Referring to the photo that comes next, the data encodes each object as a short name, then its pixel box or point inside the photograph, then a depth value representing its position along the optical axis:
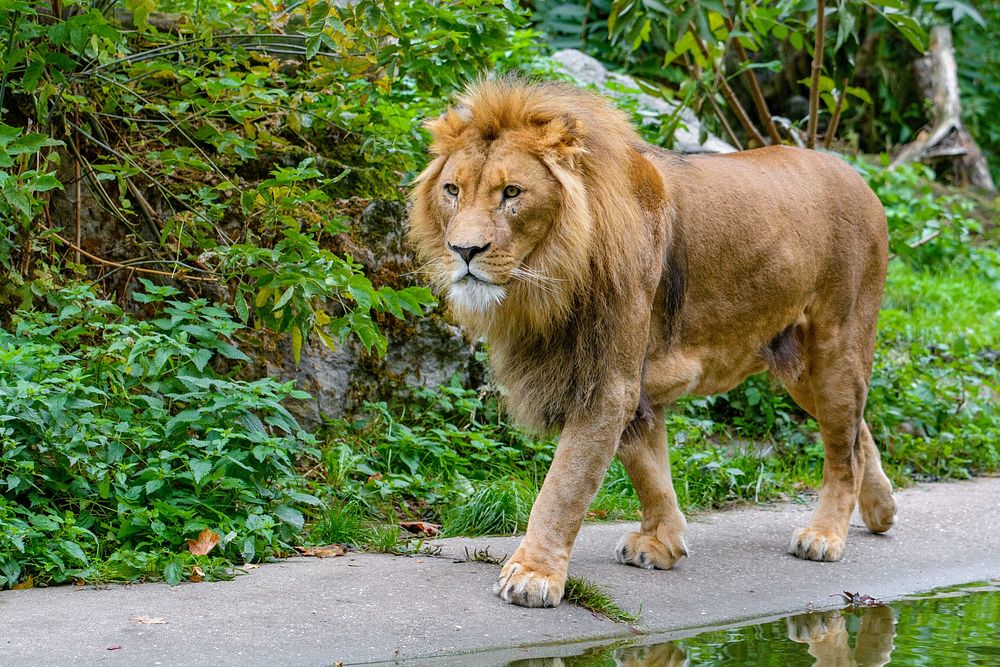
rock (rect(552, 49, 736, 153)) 9.25
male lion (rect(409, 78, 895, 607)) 4.07
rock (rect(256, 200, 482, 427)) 5.95
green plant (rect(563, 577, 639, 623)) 4.05
